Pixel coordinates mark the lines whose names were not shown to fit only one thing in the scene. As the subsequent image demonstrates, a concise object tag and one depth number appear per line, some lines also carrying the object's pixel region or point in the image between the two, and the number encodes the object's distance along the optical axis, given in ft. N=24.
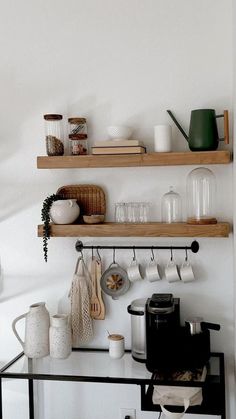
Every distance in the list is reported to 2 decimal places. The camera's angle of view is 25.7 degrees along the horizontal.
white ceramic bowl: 7.43
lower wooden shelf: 7.12
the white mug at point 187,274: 7.49
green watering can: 7.13
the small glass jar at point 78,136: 7.60
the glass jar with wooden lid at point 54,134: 7.63
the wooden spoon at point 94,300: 7.93
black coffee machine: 7.06
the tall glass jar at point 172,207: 7.64
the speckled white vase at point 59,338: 7.48
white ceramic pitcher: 7.55
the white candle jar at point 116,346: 7.52
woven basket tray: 7.85
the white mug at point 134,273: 7.70
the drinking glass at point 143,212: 7.71
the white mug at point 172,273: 7.54
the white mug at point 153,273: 7.63
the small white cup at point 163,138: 7.32
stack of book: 7.25
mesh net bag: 7.83
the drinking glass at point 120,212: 7.75
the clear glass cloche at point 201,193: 7.52
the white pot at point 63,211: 7.55
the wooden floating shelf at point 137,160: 7.06
